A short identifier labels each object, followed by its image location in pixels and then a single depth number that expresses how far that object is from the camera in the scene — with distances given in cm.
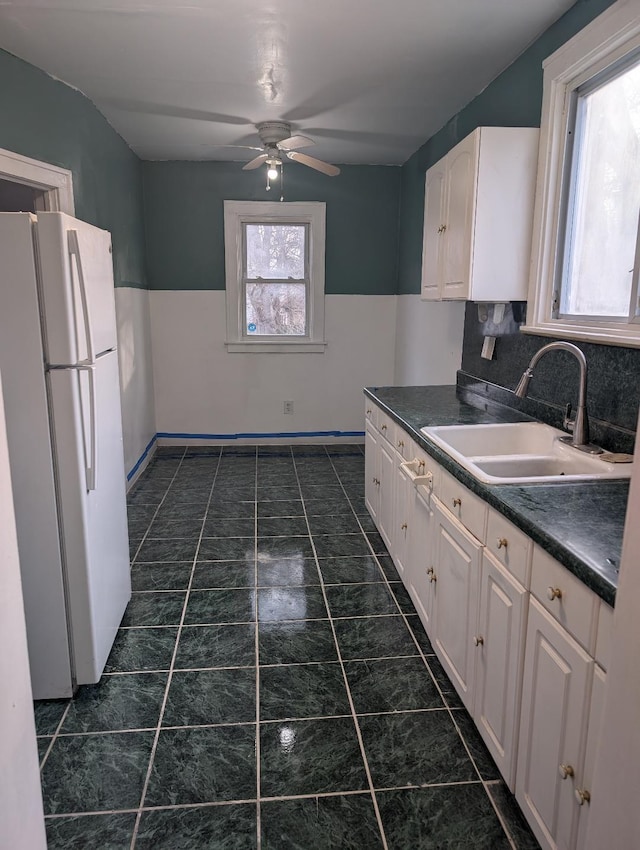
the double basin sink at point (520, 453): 183
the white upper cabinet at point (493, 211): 253
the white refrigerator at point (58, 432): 183
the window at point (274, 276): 519
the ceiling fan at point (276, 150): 398
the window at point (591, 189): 204
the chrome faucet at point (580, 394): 201
